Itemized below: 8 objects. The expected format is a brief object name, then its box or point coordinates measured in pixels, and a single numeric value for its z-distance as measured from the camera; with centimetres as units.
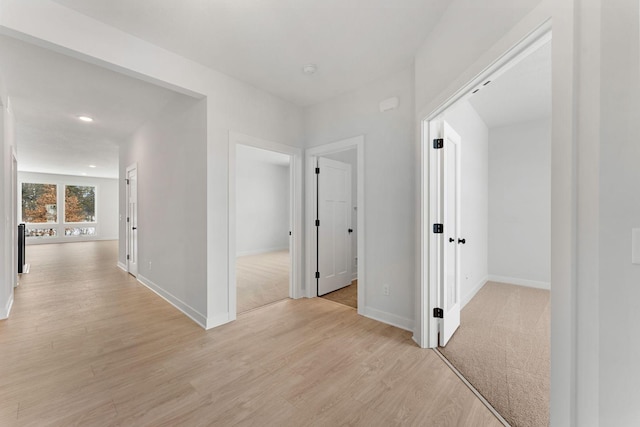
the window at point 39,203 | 970
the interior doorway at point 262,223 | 314
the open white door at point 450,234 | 238
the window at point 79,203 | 1049
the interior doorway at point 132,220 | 481
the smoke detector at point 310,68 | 273
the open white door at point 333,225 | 385
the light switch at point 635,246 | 85
